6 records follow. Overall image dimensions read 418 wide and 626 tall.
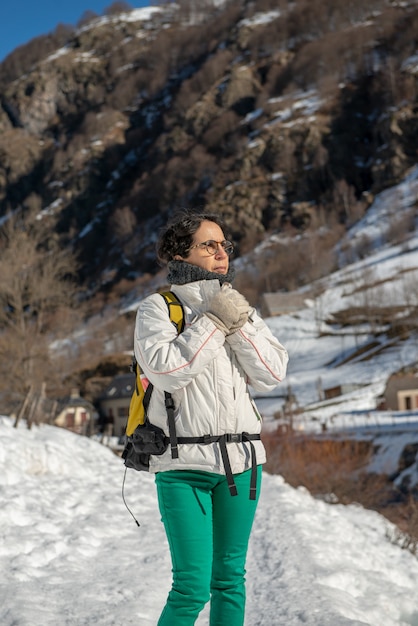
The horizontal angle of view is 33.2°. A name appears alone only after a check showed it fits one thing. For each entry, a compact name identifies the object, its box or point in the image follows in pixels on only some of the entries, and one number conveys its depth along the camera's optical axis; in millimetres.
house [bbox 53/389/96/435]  44847
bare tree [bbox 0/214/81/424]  23719
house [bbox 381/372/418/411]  39250
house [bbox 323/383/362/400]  42844
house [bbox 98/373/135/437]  47312
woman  2617
